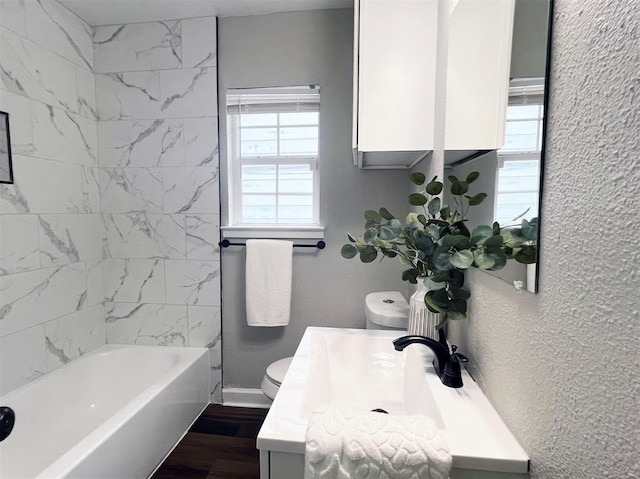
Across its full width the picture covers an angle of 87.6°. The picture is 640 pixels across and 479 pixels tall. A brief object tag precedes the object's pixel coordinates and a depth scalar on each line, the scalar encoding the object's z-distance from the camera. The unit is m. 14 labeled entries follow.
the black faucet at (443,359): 0.83
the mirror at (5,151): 1.58
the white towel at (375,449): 0.55
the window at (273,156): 2.08
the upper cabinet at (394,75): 1.34
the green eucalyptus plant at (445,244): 0.66
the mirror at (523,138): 0.56
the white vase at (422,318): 1.05
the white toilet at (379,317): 1.41
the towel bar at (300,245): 2.03
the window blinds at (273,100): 2.04
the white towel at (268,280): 1.99
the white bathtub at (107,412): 1.33
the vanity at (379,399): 0.60
